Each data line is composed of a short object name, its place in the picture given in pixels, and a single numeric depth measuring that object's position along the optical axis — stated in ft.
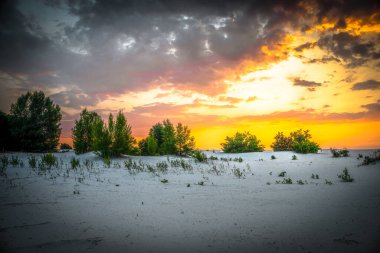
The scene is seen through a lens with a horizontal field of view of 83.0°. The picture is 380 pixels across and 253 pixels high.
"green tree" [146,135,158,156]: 70.85
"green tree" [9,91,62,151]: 77.20
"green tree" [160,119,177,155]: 68.85
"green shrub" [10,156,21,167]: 29.54
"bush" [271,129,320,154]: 64.03
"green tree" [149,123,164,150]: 91.20
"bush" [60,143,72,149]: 116.45
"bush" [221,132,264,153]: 84.70
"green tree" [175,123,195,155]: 68.80
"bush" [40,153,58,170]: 30.05
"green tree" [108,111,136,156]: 47.63
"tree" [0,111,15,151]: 79.83
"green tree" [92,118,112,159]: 46.21
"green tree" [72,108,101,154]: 62.75
